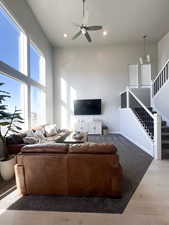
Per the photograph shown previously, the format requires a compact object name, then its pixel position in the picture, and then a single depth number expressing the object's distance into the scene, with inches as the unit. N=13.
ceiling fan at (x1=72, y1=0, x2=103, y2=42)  191.9
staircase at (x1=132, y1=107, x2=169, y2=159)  195.5
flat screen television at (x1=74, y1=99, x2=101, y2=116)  350.0
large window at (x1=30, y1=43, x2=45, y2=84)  262.7
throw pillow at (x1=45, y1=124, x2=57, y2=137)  227.3
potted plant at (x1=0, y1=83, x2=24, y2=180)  123.3
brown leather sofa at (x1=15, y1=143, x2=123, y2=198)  91.7
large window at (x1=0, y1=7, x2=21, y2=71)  181.5
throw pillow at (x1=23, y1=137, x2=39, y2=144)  159.6
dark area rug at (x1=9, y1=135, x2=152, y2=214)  84.3
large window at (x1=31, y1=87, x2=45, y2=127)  261.4
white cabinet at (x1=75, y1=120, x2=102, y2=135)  339.0
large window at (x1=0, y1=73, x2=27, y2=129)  185.7
